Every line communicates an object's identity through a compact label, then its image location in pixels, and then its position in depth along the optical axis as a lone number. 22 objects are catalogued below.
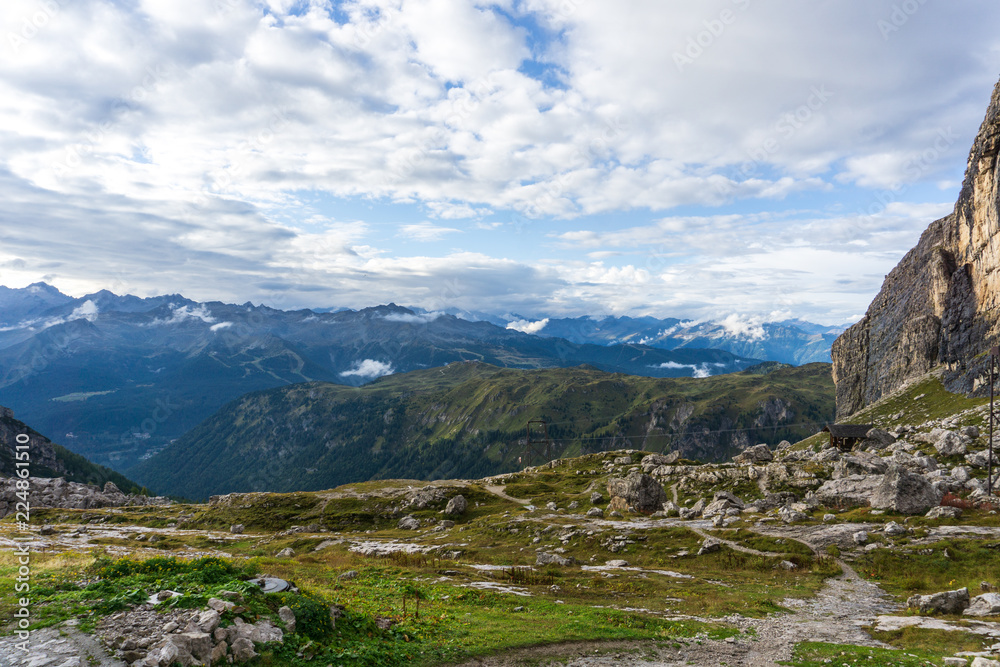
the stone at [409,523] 93.12
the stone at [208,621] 19.45
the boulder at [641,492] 79.88
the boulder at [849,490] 65.44
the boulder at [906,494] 58.53
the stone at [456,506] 96.75
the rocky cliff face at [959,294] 147.38
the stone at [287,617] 21.94
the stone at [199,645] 18.22
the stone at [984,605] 30.81
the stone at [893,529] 50.12
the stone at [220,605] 21.06
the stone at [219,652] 18.38
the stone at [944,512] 53.91
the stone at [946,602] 32.56
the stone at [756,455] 100.69
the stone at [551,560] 53.41
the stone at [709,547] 53.88
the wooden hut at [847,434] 100.81
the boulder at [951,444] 80.50
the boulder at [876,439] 99.88
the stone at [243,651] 18.97
